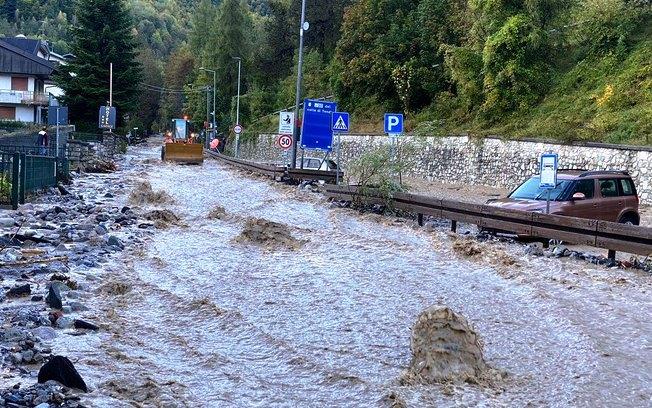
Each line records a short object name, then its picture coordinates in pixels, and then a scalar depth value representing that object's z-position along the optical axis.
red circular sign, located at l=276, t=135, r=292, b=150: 38.53
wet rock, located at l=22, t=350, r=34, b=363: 7.18
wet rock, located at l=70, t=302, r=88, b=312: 9.50
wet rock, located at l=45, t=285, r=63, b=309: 9.38
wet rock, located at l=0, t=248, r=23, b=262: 12.42
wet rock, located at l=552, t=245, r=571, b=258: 14.53
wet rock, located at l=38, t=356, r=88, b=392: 6.54
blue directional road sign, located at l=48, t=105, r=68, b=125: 30.94
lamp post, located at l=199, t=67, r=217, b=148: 88.20
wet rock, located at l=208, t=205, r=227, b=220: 21.04
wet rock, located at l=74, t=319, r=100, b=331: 8.67
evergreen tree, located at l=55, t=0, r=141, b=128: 63.88
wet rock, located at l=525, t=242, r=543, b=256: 14.79
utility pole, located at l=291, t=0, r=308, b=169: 36.47
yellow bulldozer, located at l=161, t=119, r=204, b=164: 51.97
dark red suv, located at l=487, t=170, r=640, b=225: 16.94
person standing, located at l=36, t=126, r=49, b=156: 42.12
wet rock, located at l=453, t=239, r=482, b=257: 14.88
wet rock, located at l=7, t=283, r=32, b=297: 9.89
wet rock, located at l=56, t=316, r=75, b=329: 8.61
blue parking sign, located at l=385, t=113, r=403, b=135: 23.36
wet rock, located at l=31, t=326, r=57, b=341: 8.10
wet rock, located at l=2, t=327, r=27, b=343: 7.72
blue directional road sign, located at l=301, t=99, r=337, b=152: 31.12
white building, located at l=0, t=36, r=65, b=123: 74.88
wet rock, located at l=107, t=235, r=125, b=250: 14.69
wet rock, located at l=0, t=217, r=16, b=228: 16.52
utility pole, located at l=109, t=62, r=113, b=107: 60.62
